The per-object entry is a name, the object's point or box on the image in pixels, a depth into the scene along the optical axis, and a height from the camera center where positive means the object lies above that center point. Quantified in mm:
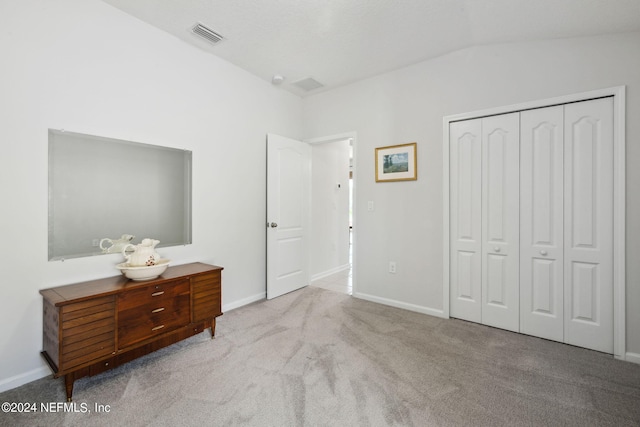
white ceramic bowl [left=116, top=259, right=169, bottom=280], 2191 -428
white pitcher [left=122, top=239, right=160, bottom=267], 2279 -322
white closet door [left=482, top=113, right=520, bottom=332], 2736 -61
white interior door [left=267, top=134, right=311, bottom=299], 3703 +10
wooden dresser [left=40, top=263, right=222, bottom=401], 1807 -731
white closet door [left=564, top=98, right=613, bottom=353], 2342 -76
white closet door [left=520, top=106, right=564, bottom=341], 2543 -66
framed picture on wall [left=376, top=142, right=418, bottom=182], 3297 +592
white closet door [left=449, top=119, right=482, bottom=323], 2934 -46
